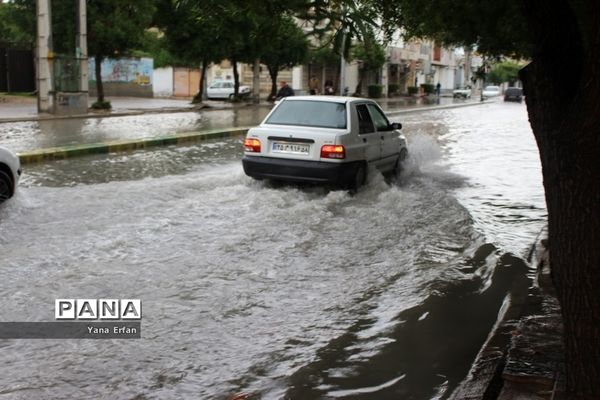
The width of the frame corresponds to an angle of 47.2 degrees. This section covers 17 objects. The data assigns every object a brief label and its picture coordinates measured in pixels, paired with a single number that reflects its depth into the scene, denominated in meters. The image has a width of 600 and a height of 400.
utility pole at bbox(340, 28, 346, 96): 43.94
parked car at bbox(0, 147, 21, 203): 8.14
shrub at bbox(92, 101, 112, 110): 29.17
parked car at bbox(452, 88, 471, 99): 66.69
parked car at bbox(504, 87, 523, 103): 57.44
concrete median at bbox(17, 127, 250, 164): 13.17
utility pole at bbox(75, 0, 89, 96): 25.06
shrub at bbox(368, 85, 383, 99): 59.19
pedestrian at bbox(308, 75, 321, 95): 41.31
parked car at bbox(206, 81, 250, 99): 46.69
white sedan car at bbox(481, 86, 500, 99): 69.50
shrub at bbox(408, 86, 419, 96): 68.72
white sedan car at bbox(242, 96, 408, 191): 9.48
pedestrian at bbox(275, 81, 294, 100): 31.75
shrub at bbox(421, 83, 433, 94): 71.06
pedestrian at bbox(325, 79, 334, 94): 40.84
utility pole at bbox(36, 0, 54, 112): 23.75
